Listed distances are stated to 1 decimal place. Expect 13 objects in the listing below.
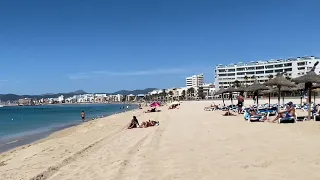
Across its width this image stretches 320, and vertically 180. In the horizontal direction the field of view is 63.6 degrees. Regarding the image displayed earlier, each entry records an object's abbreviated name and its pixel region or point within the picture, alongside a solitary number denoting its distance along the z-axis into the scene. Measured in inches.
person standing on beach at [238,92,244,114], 713.5
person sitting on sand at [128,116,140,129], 562.9
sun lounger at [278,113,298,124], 442.0
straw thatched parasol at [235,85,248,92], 759.7
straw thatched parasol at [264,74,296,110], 542.1
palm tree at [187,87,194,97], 4972.7
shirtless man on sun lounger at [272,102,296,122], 452.1
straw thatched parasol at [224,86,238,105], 813.9
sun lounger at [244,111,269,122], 497.3
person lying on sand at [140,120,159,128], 555.0
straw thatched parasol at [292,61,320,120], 434.2
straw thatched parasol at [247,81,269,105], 703.4
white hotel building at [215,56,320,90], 3433.4
